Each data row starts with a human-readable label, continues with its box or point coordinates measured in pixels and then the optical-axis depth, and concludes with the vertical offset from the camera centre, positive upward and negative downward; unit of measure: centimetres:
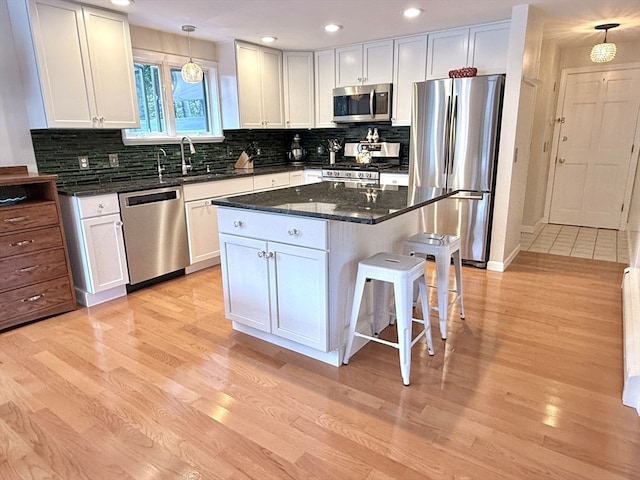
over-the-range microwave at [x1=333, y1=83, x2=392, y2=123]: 448 +42
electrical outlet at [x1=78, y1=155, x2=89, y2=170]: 348 -14
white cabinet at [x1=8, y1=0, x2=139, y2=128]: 290 +61
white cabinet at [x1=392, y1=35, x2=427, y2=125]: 418 +72
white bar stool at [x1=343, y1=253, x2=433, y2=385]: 206 -74
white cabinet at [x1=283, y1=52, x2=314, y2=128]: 491 +63
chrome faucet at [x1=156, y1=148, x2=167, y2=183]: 405 -14
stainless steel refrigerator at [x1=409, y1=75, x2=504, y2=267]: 365 -9
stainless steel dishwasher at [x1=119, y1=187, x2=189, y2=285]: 335 -73
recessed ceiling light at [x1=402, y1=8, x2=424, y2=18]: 332 +104
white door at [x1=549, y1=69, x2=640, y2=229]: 512 -9
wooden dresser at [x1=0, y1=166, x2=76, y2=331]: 276 -73
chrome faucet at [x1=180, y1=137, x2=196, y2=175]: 412 -6
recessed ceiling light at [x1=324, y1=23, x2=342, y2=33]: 377 +105
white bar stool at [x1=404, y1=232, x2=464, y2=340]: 254 -68
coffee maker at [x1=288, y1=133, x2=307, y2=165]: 545 -12
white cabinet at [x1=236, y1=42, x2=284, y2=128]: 445 +63
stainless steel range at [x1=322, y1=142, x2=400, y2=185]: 452 -25
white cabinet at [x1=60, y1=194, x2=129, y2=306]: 306 -75
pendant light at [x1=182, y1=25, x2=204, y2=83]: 351 +59
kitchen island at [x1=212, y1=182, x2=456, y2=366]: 214 -62
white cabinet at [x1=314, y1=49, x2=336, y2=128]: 482 +66
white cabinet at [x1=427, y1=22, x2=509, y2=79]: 372 +84
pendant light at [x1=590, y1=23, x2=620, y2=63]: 388 +82
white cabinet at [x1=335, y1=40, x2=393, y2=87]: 440 +84
